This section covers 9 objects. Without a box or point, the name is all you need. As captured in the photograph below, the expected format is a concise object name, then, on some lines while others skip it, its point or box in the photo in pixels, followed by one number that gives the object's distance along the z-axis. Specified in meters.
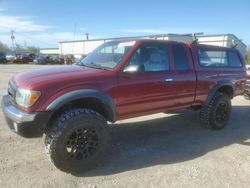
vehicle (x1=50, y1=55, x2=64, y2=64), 25.98
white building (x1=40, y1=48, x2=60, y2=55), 50.16
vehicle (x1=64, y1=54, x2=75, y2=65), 24.49
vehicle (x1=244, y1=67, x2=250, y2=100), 6.34
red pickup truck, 2.50
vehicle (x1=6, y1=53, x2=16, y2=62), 24.06
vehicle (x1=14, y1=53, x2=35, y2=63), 24.29
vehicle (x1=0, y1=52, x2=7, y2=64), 22.69
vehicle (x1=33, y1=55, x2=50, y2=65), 24.53
